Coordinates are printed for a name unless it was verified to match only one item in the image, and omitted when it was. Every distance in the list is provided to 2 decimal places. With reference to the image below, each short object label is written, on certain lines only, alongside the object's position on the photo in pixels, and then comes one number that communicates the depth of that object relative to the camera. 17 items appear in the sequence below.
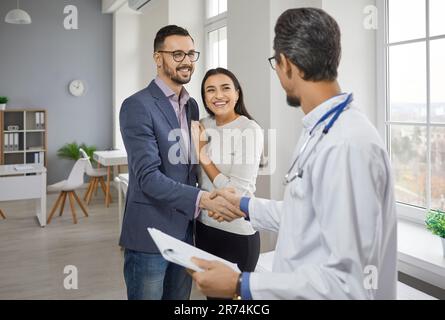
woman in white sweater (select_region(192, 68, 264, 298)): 2.06
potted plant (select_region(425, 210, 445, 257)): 1.88
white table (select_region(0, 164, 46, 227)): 5.11
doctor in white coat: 0.87
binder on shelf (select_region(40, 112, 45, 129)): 7.29
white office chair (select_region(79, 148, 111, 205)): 6.40
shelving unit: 7.04
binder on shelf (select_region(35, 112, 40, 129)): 7.23
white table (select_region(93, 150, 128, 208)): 6.14
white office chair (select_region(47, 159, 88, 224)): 5.48
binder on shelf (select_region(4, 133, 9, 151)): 6.98
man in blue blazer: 1.64
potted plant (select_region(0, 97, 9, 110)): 6.89
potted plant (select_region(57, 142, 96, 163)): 7.66
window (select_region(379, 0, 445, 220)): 2.22
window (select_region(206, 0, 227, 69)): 4.92
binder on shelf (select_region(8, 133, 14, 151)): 7.02
